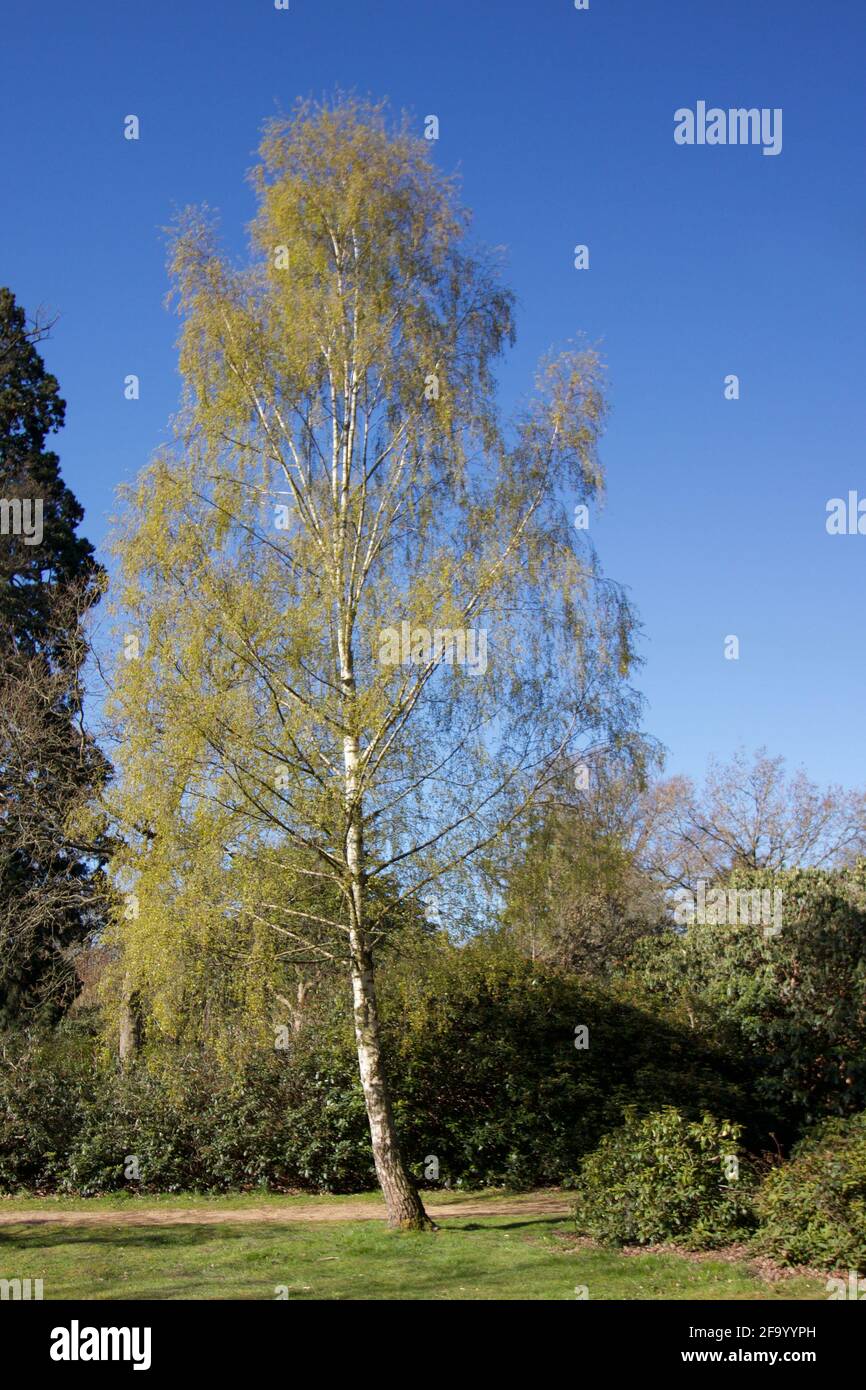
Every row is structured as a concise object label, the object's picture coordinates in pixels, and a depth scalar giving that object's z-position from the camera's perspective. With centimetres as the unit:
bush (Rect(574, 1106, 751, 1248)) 966
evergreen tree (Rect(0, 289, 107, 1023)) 1866
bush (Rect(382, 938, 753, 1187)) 1465
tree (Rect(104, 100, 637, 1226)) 1067
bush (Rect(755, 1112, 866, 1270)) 844
